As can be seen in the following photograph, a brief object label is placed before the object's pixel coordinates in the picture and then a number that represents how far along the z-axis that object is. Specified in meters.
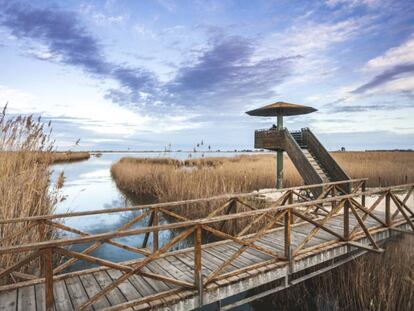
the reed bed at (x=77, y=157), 45.62
